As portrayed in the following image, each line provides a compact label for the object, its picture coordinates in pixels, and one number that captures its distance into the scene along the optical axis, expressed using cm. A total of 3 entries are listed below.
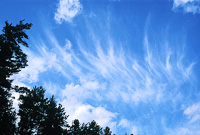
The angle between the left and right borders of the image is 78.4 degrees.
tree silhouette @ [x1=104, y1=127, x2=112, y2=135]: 3579
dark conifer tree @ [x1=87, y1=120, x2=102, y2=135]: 3313
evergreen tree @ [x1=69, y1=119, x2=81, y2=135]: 2951
